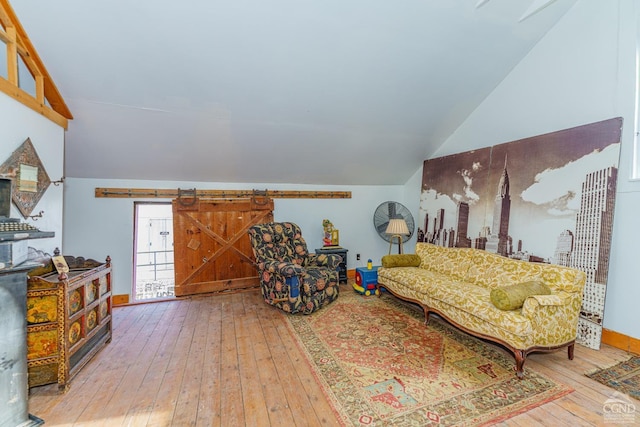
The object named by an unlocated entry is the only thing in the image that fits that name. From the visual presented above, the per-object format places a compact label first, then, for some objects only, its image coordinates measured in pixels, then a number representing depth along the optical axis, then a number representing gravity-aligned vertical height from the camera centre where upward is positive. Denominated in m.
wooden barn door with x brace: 4.37 -0.75
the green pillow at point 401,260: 4.12 -0.82
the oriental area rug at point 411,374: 1.96 -1.41
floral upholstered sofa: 2.39 -0.89
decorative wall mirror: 2.10 +0.09
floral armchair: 3.59 -0.97
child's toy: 4.43 -1.23
